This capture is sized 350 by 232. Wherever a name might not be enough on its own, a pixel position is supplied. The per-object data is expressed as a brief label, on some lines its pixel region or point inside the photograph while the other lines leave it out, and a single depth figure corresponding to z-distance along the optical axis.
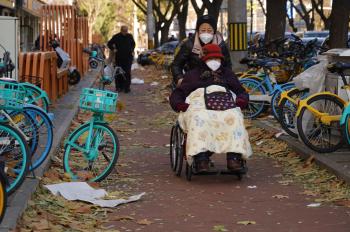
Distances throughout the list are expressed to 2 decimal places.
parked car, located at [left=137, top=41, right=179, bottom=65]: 49.88
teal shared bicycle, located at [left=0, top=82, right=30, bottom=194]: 9.00
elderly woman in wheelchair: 10.44
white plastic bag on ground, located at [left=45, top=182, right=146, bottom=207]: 9.45
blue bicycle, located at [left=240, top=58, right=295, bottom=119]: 16.79
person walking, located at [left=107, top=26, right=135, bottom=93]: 27.22
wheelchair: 10.73
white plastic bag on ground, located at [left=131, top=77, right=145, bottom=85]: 34.11
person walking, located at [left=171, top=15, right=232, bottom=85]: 12.15
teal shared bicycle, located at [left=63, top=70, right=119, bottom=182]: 10.67
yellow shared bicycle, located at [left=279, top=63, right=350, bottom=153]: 11.89
